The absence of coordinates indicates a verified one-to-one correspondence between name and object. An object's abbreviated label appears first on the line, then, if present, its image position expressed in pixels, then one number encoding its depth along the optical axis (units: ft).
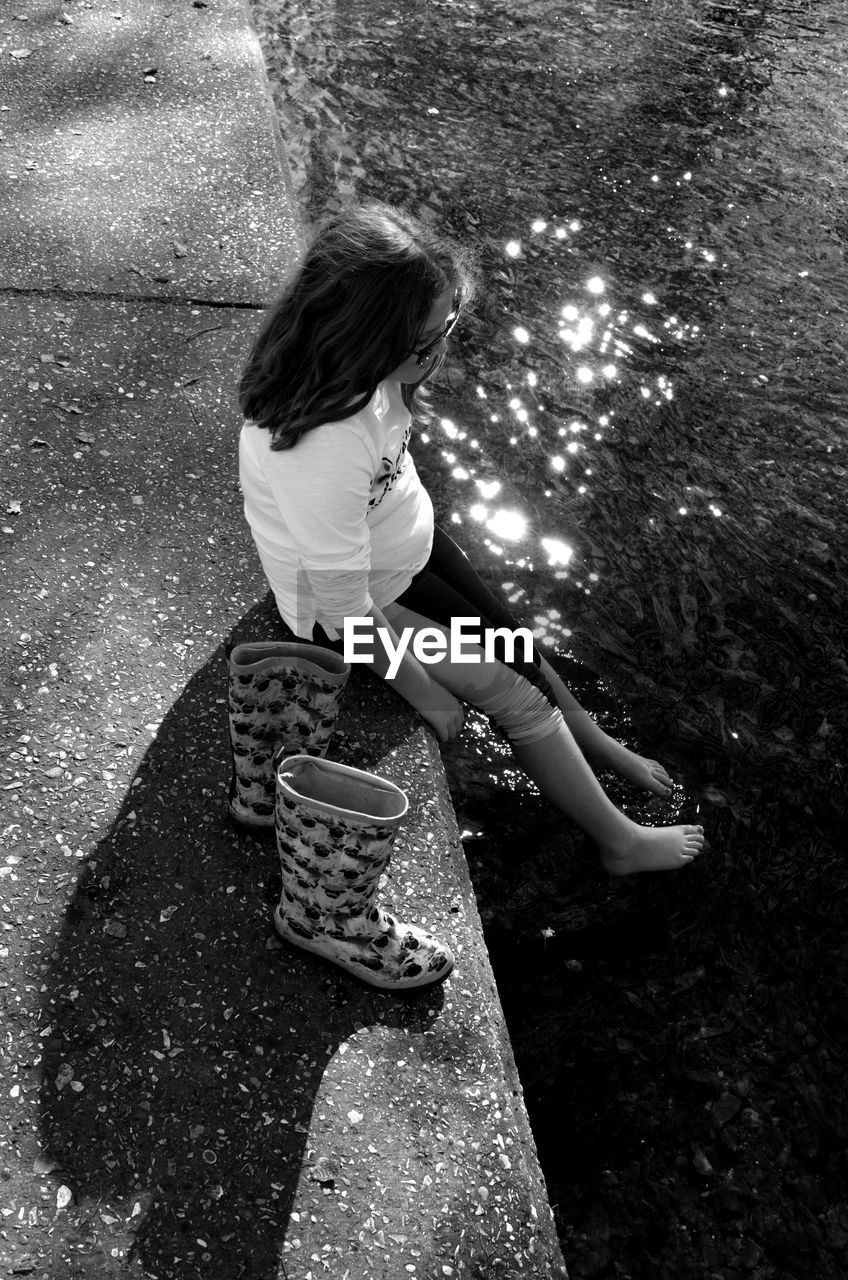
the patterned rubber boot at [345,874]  5.75
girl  6.77
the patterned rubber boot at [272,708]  6.50
